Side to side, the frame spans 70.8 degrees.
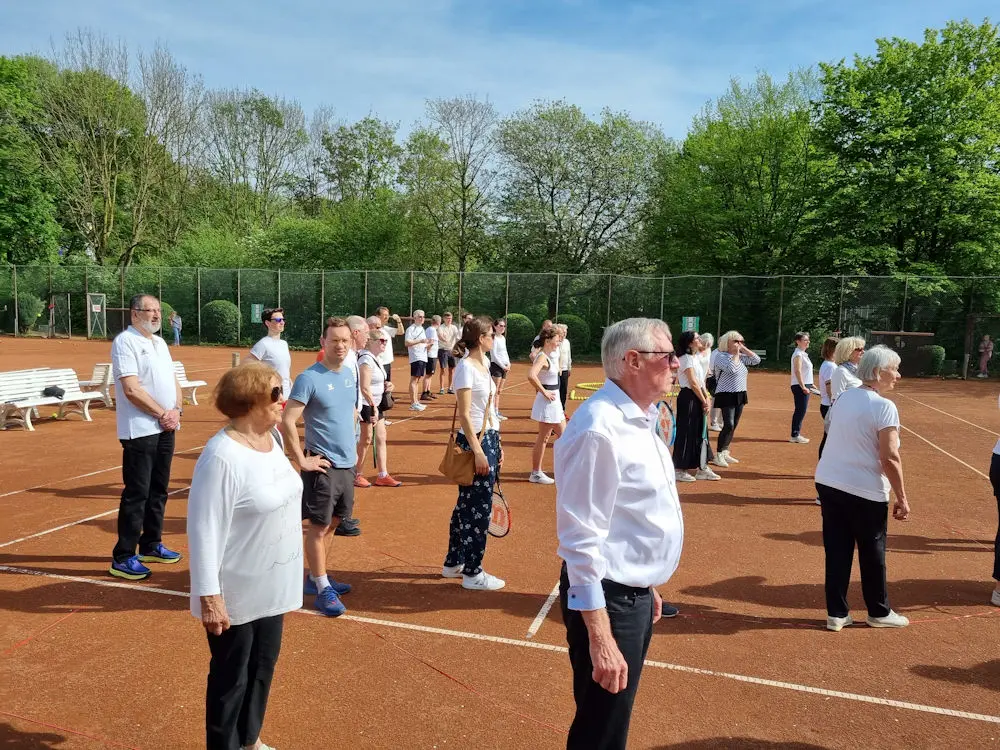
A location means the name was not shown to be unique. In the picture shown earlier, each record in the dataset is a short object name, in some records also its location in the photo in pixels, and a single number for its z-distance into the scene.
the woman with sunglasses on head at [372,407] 7.92
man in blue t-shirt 4.78
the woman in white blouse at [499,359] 11.54
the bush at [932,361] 24.34
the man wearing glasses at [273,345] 7.50
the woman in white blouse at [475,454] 5.25
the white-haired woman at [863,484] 4.54
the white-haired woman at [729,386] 9.91
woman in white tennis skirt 8.55
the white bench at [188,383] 15.01
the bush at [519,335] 29.89
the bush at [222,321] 34.41
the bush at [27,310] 36.97
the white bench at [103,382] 14.13
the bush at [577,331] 29.38
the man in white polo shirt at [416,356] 14.60
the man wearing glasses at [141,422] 5.23
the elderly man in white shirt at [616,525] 2.28
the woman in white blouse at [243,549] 2.78
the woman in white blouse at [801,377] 11.20
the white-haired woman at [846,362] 7.04
